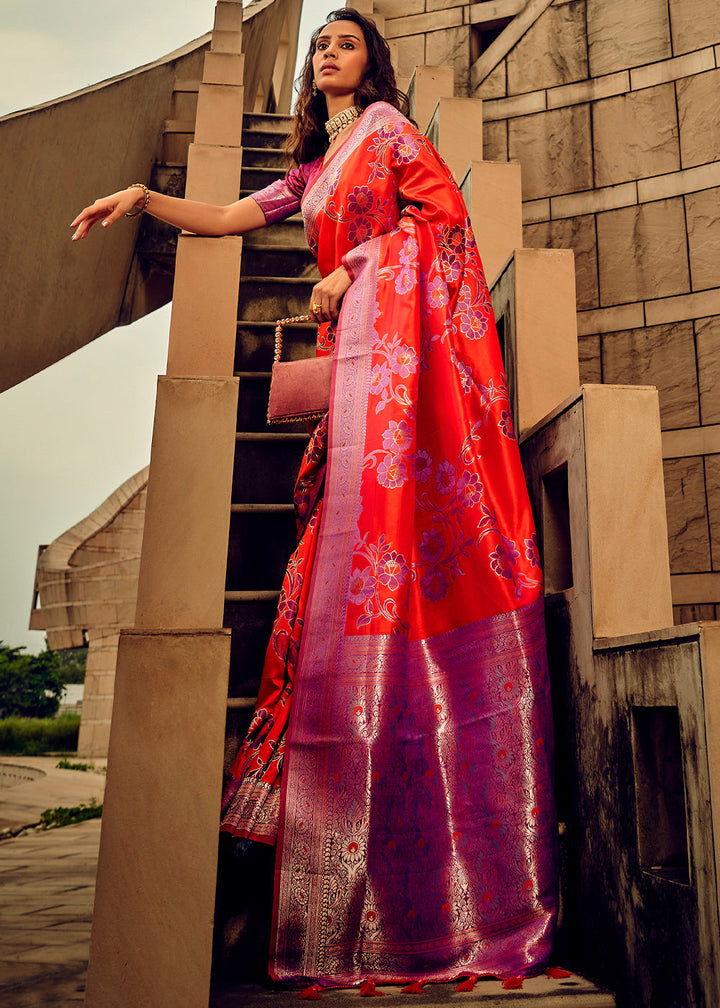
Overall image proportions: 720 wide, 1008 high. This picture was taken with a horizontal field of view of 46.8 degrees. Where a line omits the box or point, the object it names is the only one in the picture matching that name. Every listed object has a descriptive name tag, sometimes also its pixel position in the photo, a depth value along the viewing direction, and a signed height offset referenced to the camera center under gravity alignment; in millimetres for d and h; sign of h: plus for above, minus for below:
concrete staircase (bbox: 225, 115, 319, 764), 2303 +905
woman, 1668 +197
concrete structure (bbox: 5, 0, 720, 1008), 1433 +167
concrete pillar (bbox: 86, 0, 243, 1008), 1443 -6
